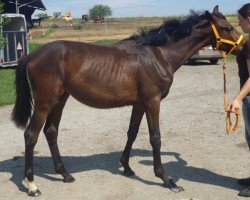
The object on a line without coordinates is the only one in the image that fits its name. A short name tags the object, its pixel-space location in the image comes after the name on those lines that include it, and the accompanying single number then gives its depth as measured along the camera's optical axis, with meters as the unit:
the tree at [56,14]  86.09
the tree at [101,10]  132.35
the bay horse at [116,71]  4.58
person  3.91
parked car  17.03
